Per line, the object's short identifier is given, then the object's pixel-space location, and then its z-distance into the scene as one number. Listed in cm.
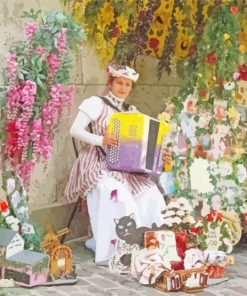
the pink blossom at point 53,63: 495
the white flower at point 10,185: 502
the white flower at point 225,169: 599
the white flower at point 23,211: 505
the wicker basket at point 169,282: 487
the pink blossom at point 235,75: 597
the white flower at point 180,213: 532
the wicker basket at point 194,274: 491
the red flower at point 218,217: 571
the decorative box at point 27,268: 479
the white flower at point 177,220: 533
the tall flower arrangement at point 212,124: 589
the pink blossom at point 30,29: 490
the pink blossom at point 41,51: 489
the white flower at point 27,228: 505
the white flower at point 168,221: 532
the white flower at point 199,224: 558
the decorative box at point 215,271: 524
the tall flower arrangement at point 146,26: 615
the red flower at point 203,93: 597
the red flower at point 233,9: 592
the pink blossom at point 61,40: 493
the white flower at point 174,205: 535
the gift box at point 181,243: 518
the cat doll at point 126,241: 526
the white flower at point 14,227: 499
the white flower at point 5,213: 498
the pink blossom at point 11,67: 485
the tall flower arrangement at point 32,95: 489
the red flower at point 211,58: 591
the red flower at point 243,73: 628
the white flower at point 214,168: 596
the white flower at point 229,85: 596
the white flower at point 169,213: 534
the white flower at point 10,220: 499
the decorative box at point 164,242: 511
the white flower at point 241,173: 604
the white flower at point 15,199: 502
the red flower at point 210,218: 571
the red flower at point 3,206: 495
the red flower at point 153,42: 675
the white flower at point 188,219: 535
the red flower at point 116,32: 631
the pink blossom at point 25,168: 502
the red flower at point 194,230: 540
